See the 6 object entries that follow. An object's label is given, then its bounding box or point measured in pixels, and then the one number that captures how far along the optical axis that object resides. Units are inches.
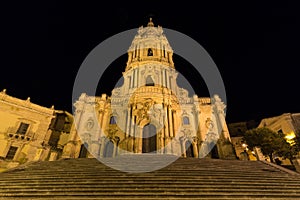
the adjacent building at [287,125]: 1103.2
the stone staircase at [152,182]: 348.8
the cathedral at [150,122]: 986.7
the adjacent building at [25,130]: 1018.7
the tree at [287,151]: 851.4
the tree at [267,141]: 861.8
